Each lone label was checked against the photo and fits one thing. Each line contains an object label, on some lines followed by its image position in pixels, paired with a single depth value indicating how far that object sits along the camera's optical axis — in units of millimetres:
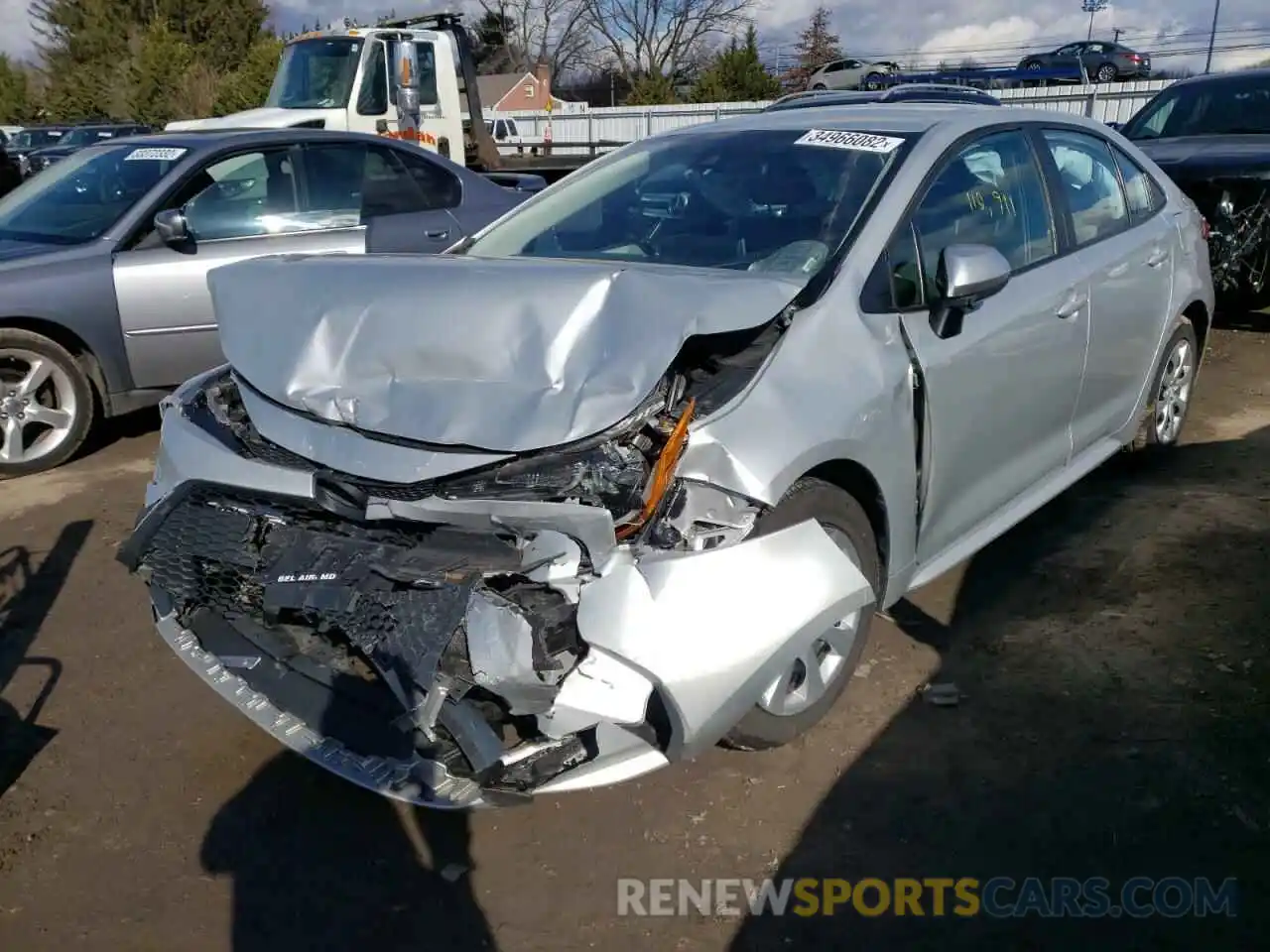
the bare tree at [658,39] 54125
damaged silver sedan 2385
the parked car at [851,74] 28234
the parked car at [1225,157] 7707
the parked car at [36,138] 23422
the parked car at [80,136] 18625
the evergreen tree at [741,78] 35938
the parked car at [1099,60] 34719
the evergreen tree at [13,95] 43250
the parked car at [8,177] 9938
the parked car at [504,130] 25547
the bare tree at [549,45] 54750
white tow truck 11258
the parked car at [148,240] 5434
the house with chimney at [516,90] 55141
